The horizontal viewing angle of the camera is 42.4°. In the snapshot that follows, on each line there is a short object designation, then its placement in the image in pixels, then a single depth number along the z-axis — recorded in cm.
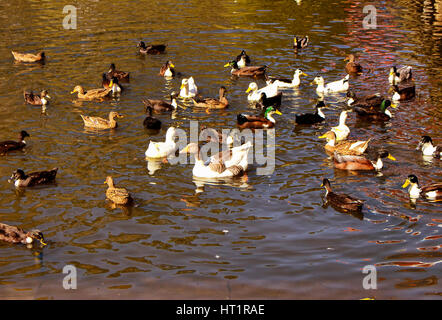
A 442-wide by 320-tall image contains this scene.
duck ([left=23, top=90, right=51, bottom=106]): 1921
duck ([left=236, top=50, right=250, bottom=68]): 2328
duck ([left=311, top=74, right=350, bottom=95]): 2086
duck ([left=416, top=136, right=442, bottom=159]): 1536
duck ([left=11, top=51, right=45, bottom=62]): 2377
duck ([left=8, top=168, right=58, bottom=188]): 1379
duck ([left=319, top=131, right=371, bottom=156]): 1573
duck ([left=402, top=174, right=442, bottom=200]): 1307
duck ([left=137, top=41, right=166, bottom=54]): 2475
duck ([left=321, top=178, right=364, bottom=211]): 1260
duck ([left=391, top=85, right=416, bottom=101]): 2003
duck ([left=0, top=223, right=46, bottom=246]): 1130
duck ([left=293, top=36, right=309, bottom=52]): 2552
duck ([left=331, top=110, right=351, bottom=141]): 1706
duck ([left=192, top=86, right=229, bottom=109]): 1916
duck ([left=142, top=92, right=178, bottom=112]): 1888
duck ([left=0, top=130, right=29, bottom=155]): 1566
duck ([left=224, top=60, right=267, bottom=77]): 2238
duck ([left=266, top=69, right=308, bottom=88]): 2104
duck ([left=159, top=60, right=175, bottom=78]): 2217
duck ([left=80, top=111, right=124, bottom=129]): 1756
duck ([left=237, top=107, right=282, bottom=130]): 1800
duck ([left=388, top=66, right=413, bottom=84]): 2150
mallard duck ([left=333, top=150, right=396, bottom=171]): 1491
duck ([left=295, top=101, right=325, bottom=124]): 1802
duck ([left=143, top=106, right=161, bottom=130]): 1759
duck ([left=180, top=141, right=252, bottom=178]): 1461
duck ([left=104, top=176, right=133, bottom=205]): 1276
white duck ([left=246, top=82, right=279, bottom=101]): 1972
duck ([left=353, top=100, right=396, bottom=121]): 1845
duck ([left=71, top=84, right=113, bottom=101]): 1997
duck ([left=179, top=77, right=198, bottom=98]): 2022
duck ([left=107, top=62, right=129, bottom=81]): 2133
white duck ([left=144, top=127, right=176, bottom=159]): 1555
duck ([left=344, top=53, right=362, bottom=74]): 2258
